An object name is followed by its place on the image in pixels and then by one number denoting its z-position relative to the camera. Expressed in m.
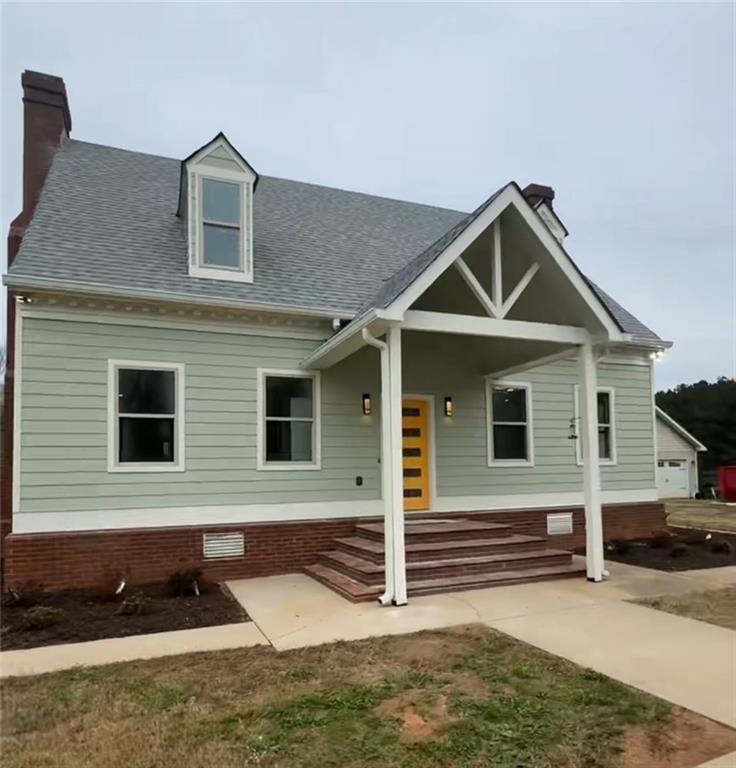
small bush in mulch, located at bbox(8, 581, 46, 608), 6.91
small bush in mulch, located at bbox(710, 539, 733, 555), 10.20
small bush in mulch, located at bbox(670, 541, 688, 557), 9.66
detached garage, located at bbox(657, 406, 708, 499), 27.42
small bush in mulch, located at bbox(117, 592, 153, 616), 6.47
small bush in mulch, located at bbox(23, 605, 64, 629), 5.98
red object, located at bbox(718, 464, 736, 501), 25.16
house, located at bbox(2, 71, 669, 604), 7.64
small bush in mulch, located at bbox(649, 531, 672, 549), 10.48
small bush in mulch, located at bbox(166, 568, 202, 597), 7.45
